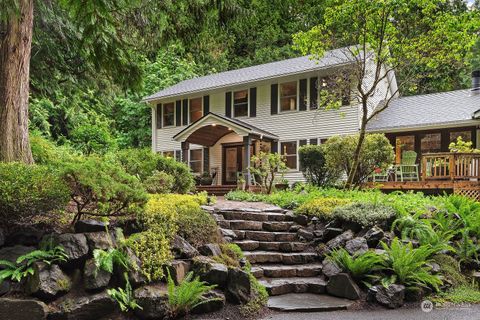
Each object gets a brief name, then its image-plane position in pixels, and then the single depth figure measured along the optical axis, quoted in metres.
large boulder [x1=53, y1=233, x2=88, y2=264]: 5.02
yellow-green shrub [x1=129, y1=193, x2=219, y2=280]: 5.47
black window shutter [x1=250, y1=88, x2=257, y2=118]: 20.44
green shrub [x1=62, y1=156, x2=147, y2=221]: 5.17
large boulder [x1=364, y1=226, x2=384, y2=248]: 7.23
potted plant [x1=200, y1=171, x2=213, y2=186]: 19.34
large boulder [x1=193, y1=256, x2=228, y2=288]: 5.57
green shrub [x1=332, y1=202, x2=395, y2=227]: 7.65
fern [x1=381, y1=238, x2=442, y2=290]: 6.25
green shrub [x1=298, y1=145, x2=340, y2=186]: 14.17
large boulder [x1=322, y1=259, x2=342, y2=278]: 6.54
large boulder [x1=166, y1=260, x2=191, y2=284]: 5.43
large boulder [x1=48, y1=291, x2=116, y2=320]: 4.62
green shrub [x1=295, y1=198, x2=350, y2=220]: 8.36
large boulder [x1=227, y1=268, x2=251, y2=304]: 5.51
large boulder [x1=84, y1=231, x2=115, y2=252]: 5.21
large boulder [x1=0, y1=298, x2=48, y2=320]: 4.54
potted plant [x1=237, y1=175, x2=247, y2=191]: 15.88
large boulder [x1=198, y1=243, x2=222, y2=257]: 6.08
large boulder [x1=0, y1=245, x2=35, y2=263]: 4.90
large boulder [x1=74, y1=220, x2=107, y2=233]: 5.47
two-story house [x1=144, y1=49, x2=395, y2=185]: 18.06
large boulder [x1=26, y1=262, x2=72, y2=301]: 4.64
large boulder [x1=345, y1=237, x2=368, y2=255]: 6.90
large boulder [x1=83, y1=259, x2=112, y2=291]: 4.88
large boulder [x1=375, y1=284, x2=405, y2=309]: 5.90
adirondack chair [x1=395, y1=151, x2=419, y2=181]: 15.31
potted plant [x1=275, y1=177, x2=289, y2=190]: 15.96
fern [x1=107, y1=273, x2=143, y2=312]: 4.85
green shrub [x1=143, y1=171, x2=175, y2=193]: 9.24
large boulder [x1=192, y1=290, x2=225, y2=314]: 5.25
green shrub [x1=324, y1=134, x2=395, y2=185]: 13.30
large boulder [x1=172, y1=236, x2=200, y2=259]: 5.91
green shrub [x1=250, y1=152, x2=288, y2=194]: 12.80
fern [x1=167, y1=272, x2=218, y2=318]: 5.03
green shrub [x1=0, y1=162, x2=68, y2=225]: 4.87
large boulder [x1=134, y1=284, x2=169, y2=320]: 4.92
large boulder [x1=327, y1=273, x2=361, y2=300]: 6.12
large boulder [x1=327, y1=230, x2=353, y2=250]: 7.33
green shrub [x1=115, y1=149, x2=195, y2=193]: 10.16
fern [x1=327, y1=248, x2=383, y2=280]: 6.32
